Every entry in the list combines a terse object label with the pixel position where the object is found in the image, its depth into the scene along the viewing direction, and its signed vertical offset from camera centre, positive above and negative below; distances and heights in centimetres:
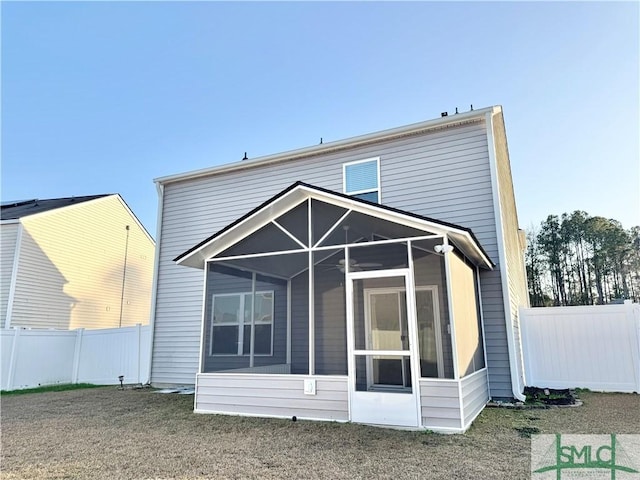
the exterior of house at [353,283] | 527 +74
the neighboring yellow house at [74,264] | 1242 +242
